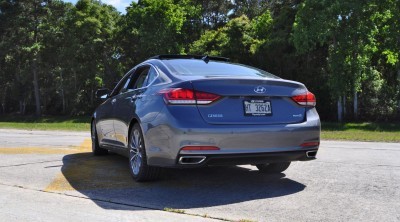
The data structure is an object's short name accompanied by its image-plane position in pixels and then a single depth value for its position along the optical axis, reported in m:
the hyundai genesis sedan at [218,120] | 5.21
